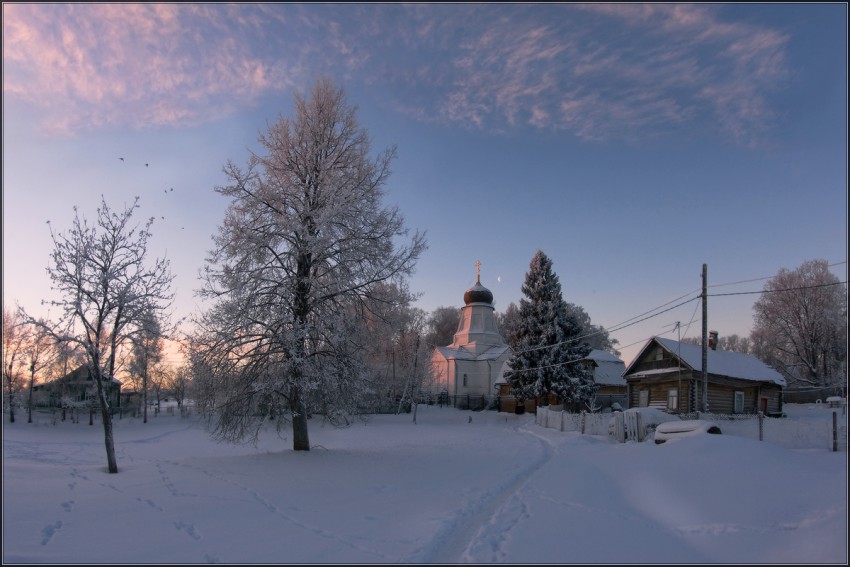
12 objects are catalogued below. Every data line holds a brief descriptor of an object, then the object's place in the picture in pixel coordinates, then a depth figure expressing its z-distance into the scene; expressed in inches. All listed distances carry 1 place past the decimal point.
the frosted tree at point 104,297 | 631.8
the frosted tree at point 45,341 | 614.2
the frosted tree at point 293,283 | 630.5
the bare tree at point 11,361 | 1577.6
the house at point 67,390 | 1854.6
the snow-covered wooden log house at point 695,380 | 1280.8
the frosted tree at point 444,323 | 3423.2
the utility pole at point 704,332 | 805.9
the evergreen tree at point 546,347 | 1596.9
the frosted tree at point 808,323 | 1643.7
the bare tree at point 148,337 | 677.3
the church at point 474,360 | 2191.2
